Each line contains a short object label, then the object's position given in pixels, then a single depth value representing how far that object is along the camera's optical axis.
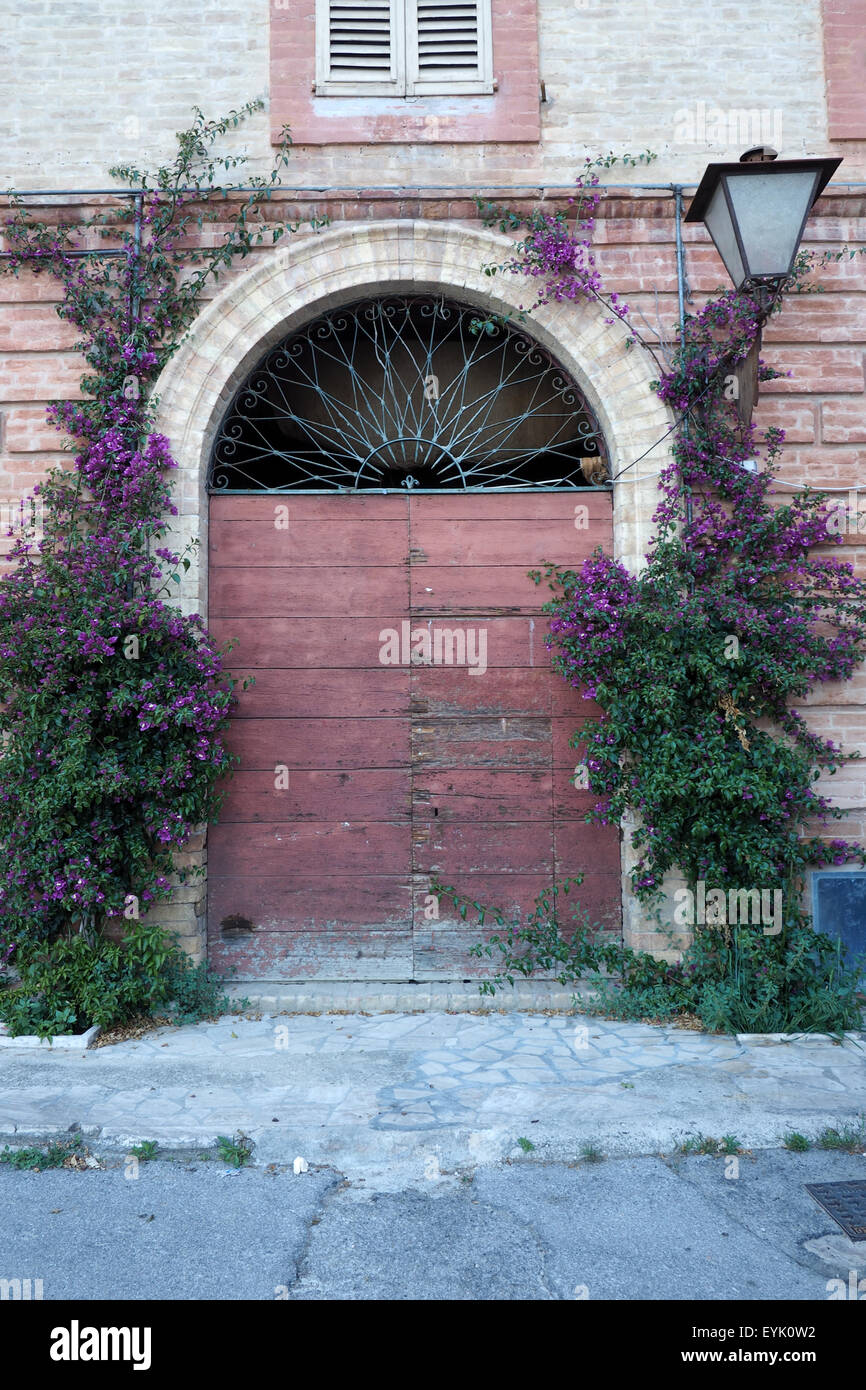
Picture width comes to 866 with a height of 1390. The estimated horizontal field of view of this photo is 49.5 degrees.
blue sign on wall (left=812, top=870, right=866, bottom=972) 5.36
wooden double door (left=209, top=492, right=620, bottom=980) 5.61
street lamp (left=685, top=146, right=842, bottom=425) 4.35
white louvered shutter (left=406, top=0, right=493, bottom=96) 5.80
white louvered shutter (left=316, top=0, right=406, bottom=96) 5.79
